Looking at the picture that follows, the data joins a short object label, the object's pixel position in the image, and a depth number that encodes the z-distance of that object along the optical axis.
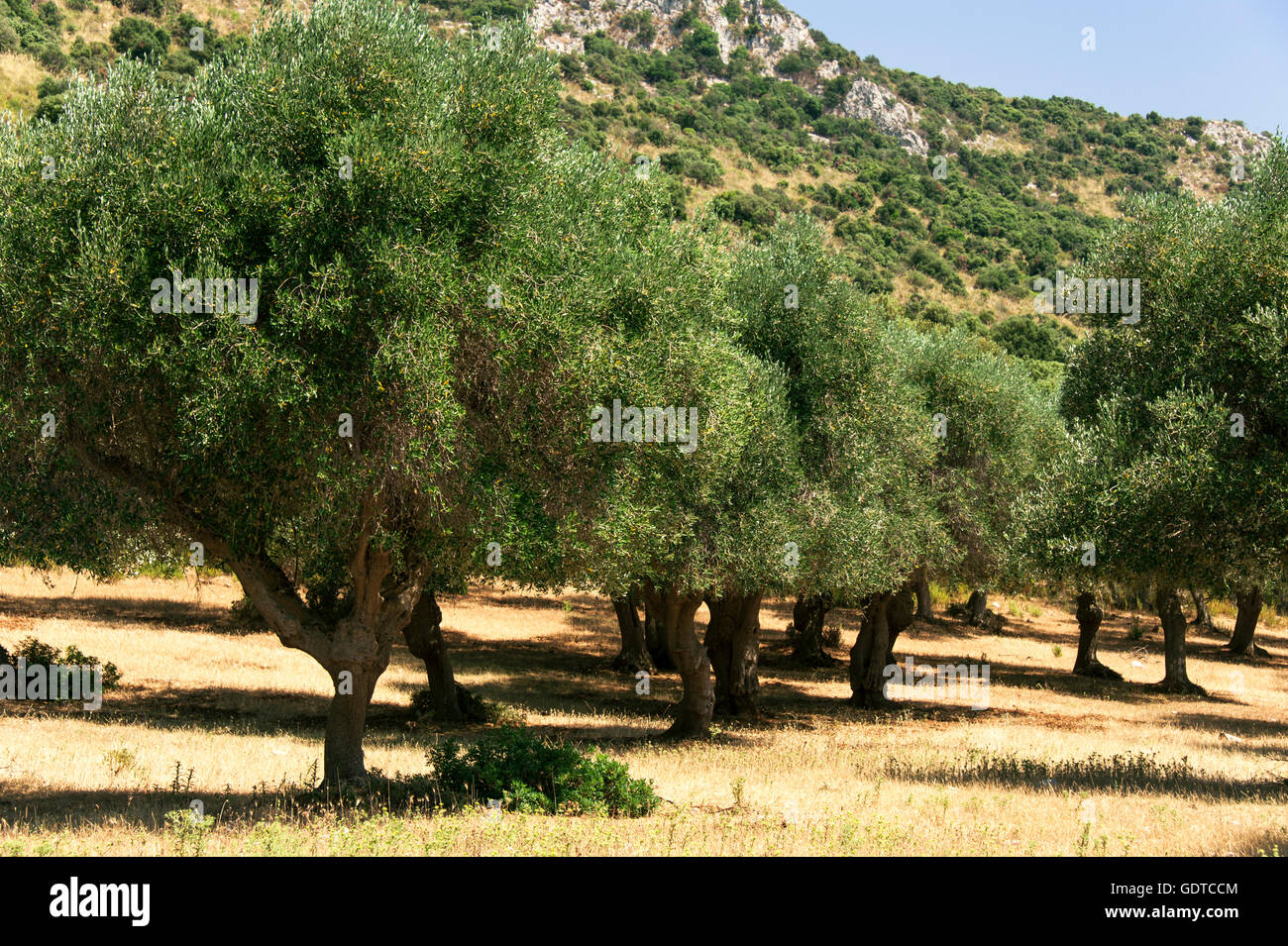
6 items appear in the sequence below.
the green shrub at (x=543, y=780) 12.90
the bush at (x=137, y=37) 83.62
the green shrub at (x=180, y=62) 77.12
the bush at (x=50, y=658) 23.38
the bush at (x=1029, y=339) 87.94
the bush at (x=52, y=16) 84.43
